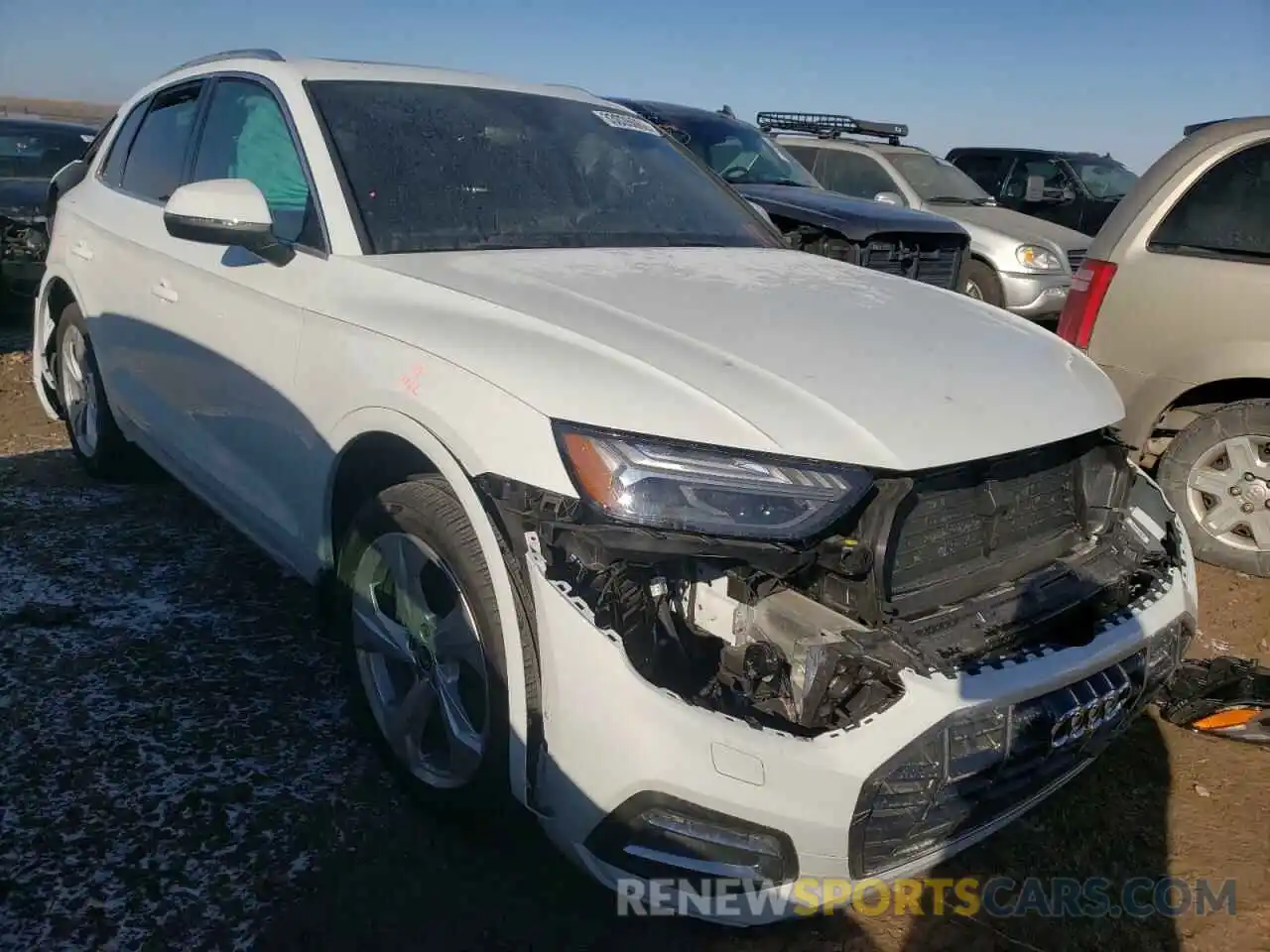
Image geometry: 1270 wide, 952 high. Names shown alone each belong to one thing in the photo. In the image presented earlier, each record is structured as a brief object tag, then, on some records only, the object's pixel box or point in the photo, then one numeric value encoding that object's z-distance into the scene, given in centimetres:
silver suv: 901
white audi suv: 184
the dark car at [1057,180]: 1195
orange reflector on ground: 303
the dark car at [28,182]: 797
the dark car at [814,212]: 684
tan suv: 409
